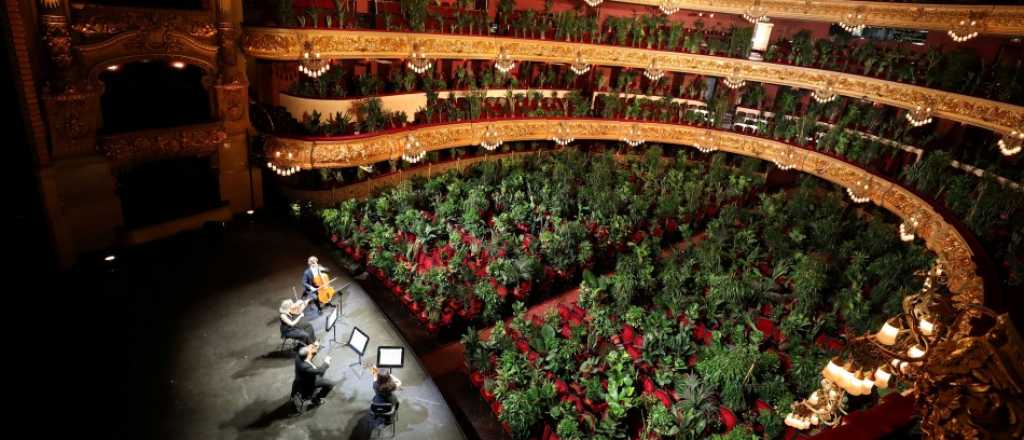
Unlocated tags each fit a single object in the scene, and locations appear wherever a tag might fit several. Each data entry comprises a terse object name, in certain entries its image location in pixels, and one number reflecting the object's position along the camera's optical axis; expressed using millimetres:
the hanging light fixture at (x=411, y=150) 16234
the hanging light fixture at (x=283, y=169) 14121
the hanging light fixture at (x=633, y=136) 22141
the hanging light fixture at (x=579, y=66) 20078
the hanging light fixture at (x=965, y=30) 15320
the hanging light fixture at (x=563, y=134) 20969
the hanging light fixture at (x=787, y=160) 20122
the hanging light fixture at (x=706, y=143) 22078
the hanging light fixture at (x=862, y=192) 17078
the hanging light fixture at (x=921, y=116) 15973
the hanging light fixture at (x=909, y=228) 14430
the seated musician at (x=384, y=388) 8062
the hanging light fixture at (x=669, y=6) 20625
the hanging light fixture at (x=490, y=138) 18781
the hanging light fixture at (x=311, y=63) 12992
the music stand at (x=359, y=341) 9023
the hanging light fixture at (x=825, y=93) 18750
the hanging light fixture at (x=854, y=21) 18328
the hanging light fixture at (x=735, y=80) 20828
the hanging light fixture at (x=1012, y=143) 13016
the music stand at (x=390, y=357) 8562
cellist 10732
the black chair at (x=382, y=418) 8125
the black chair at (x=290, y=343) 9823
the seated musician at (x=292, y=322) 9370
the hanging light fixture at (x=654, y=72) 20766
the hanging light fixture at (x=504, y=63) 16859
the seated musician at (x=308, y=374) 8227
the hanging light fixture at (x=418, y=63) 15453
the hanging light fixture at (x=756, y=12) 20188
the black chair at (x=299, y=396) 8422
